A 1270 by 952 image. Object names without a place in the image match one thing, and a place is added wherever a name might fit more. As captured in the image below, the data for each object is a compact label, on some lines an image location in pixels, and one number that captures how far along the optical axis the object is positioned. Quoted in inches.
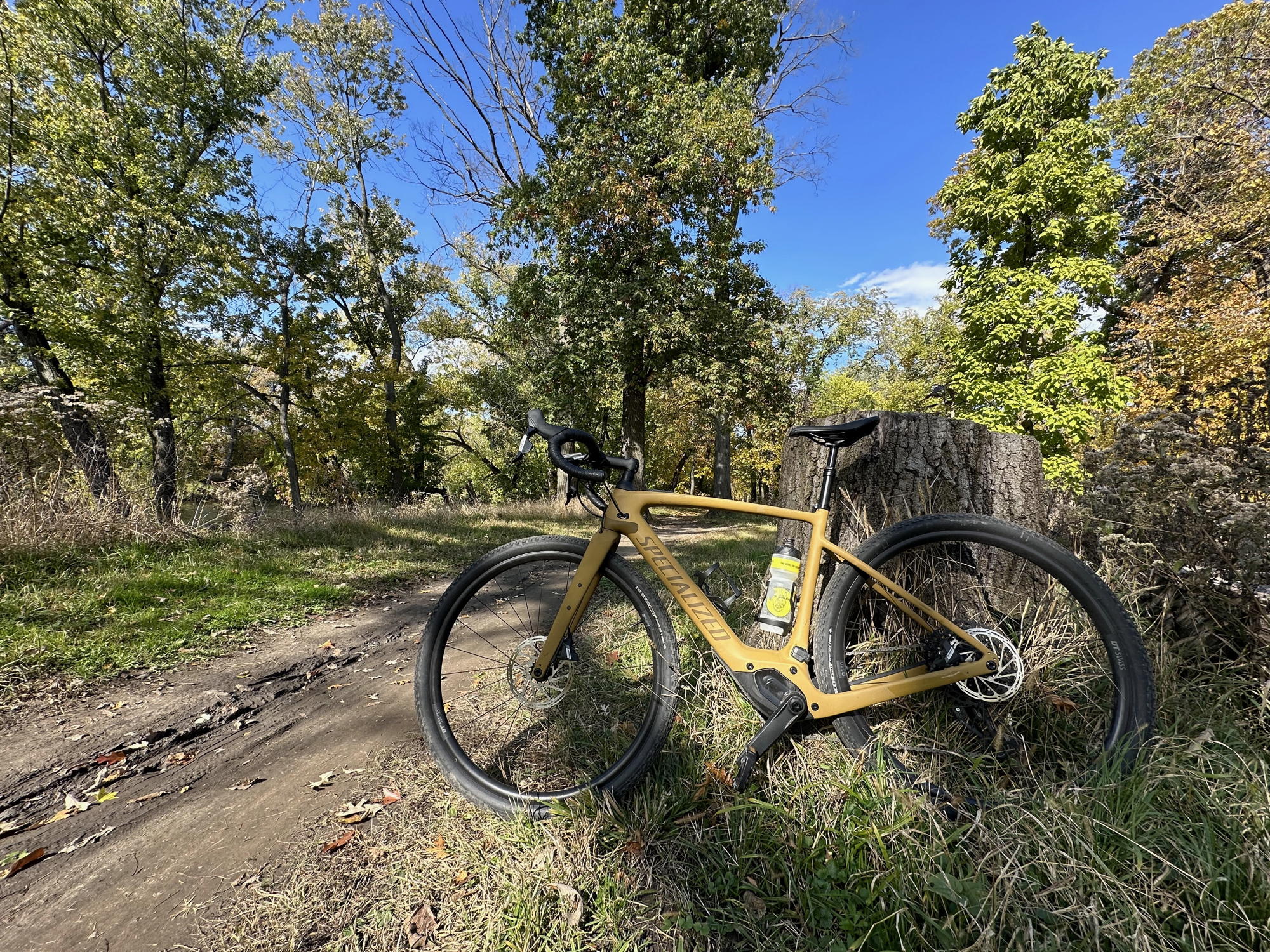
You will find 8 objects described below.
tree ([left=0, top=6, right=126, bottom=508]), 311.6
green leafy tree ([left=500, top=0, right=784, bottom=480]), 369.7
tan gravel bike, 60.6
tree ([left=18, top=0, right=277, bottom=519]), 358.3
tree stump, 83.3
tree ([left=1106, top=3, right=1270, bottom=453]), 328.5
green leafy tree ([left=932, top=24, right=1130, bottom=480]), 436.5
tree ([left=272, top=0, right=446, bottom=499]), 602.2
